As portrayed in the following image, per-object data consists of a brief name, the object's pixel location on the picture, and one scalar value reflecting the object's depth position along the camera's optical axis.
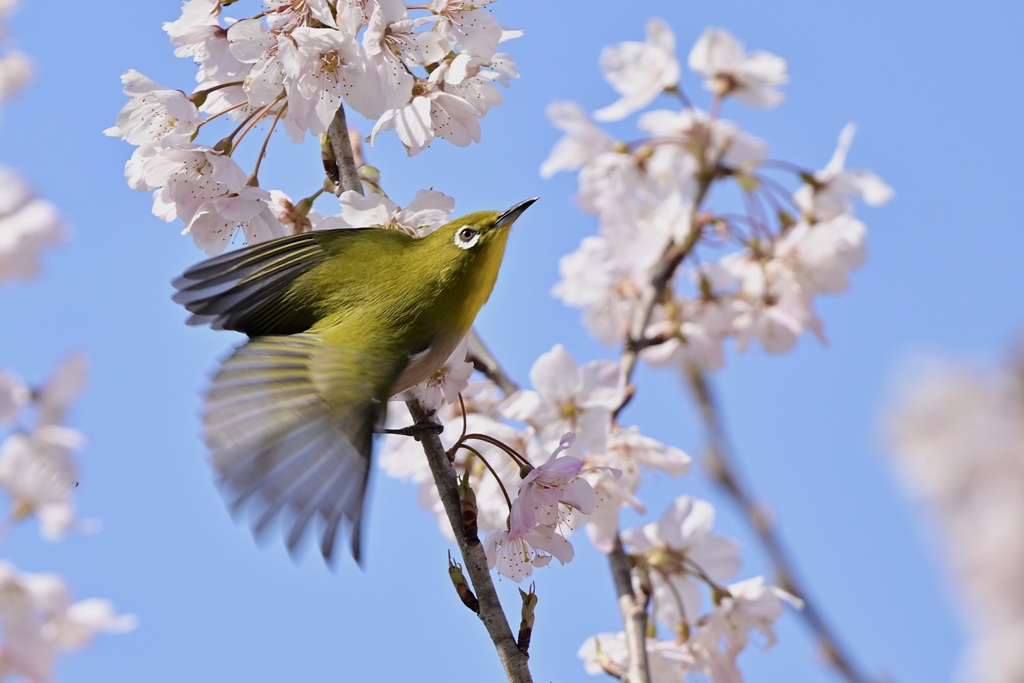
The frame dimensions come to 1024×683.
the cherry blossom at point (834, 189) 7.93
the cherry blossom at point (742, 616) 6.39
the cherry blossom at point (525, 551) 4.47
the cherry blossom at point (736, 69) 7.71
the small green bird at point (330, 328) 3.68
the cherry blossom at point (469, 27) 4.59
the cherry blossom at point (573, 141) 7.83
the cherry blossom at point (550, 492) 4.34
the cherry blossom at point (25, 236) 8.23
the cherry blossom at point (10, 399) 6.93
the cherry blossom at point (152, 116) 4.55
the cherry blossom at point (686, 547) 6.69
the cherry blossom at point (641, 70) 7.65
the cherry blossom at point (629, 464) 6.11
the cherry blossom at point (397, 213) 4.37
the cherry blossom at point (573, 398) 6.44
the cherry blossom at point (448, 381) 4.65
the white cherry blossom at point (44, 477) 7.30
